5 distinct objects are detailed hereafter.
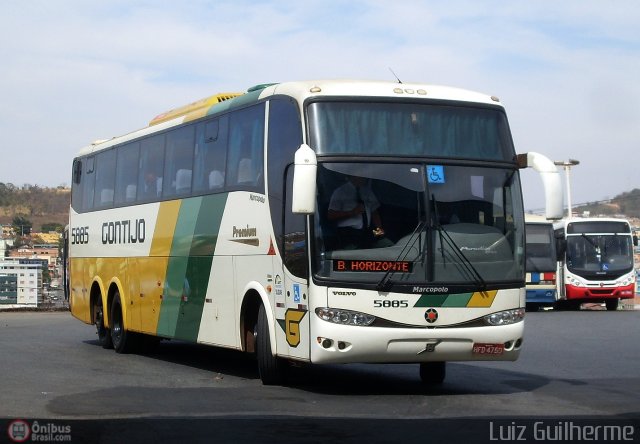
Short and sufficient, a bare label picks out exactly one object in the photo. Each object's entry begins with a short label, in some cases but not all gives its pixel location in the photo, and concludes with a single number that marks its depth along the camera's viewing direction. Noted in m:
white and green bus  12.96
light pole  59.91
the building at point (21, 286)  38.97
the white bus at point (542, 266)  40.16
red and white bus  40.50
